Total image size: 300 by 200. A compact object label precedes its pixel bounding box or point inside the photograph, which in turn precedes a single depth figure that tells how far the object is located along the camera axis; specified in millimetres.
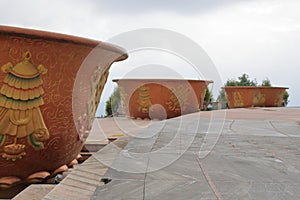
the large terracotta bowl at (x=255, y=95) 6723
